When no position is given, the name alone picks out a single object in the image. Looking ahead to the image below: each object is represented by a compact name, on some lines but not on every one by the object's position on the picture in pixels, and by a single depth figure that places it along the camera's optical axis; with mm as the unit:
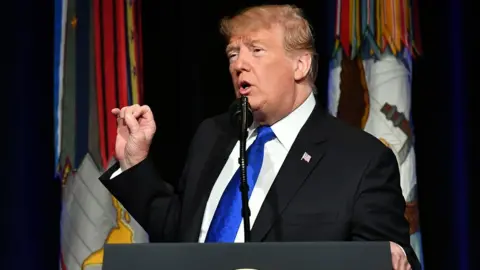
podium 5681
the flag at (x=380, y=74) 6720
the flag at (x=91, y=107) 6796
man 6077
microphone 5904
